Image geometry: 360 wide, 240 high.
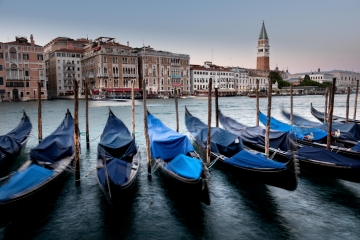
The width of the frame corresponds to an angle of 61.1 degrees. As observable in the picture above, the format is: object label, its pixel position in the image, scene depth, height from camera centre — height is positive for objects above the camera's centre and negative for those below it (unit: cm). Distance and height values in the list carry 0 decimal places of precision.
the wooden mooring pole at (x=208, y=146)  752 -133
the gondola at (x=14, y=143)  774 -145
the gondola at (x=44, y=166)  488 -153
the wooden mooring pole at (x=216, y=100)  1165 -33
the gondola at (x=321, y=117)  1456 -129
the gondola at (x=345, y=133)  927 -129
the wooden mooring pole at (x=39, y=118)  1059 -92
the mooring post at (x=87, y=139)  1110 -171
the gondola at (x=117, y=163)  532 -154
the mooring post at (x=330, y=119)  790 -73
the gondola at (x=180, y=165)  532 -149
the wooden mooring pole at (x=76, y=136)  667 -96
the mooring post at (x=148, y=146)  740 -131
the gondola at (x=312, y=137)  821 -141
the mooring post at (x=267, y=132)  793 -105
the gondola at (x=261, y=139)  836 -140
